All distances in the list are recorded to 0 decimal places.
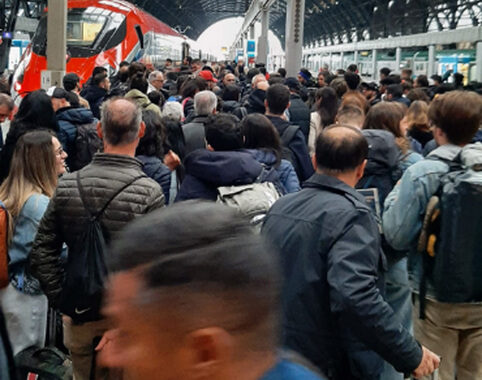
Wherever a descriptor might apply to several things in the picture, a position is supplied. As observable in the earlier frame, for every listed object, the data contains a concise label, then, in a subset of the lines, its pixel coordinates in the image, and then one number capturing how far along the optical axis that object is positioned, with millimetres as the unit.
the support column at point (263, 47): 32044
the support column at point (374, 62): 25250
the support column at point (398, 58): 23047
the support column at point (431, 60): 19906
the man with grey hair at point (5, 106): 7070
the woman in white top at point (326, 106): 7883
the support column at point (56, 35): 12141
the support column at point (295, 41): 22109
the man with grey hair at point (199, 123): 6562
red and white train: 19547
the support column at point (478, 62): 16391
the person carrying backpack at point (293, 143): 6391
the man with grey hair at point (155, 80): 10633
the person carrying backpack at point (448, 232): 3711
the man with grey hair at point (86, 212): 3547
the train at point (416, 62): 17383
